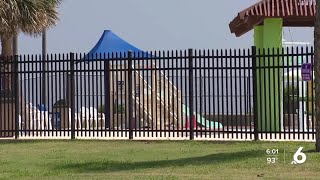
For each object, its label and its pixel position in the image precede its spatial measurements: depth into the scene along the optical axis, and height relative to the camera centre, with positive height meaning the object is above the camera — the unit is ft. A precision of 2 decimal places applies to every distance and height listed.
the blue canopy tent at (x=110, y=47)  92.44 +5.07
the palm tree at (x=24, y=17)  73.36 +7.04
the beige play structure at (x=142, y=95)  65.46 -0.66
